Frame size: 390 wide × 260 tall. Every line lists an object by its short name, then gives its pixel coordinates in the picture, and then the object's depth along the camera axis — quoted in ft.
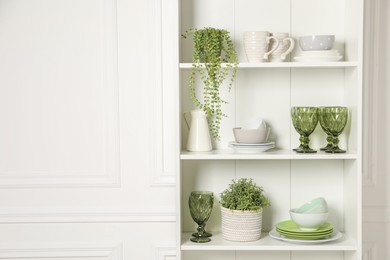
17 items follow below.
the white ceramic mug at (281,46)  8.55
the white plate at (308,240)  8.39
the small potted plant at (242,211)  8.52
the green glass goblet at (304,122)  8.48
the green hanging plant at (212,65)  8.48
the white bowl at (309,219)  8.37
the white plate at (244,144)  8.51
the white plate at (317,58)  8.35
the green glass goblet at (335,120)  8.44
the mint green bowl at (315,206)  8.48
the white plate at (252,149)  8.51
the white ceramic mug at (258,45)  8.48
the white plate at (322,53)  8.38
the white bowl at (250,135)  8.53
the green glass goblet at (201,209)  8.64
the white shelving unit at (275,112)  9.00
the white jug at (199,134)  8.72
